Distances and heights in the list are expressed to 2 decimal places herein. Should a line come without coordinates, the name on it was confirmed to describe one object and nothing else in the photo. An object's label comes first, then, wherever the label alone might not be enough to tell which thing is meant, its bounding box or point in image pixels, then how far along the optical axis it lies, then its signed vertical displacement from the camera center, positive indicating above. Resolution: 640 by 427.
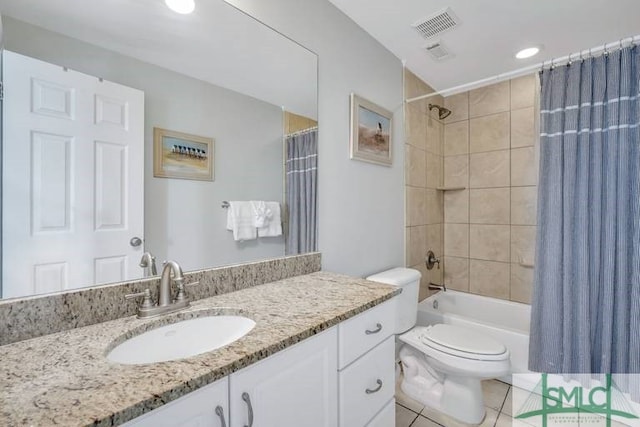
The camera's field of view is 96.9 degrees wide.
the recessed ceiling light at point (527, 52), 2.00 +1.16
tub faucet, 2.52 -0.67
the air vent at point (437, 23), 1.64 +1.15
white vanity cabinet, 0.59 -0.47
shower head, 2.67 +0.97
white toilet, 1.49 -0.81
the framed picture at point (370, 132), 1.73 +0.53
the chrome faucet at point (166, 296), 0.88 -0.28
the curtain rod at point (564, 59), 1.48 +0.90
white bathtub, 1.89 -0.83
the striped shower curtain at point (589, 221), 1.51 -0.04
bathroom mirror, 0.81 +0.46
